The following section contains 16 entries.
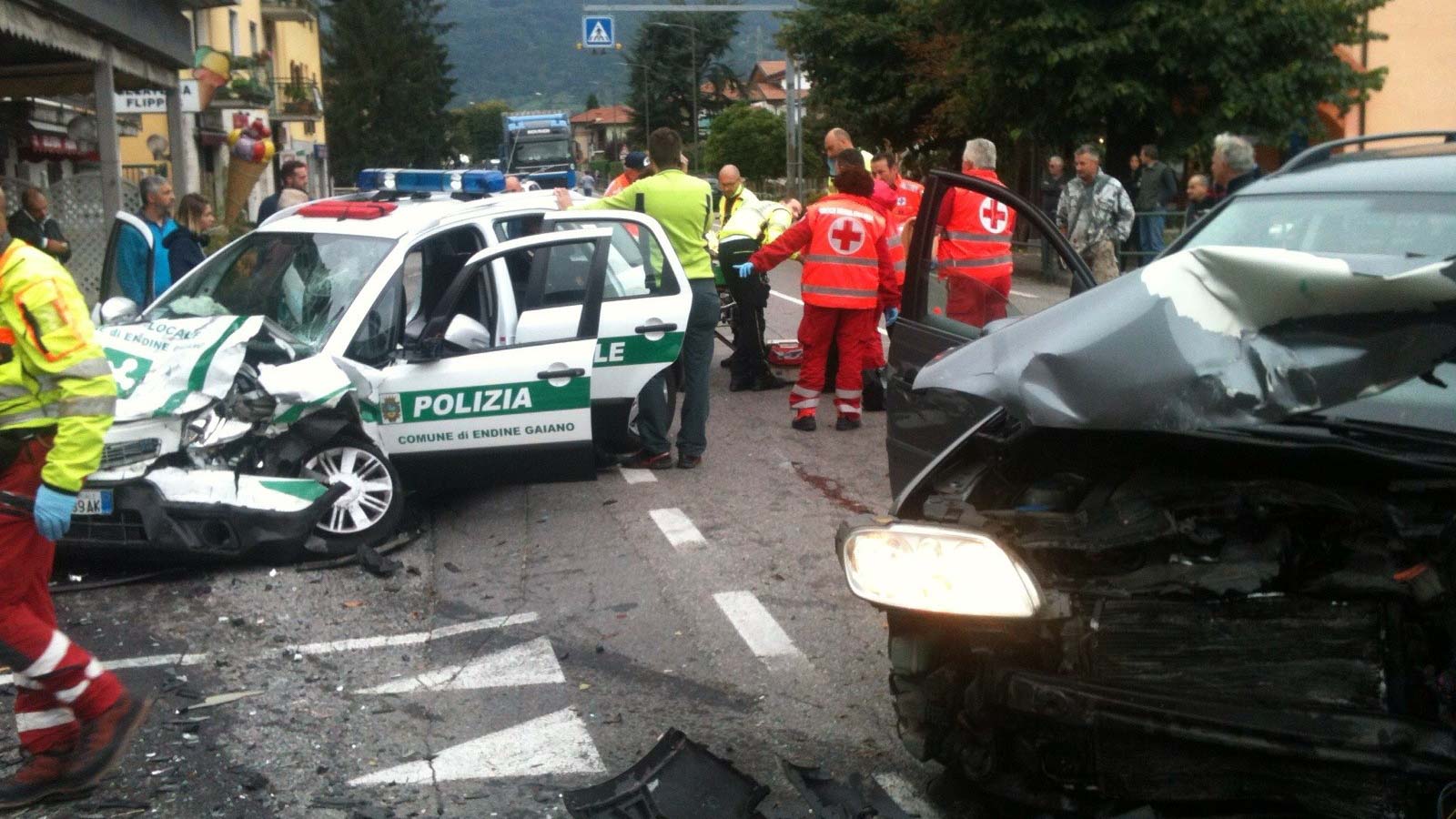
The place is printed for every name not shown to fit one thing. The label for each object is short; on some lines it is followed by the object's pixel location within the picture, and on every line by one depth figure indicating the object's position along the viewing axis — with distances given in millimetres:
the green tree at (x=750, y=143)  49188
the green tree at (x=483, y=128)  135150
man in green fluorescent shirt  9258
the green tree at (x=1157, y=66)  22109
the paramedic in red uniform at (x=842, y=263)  9969
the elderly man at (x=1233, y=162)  10000
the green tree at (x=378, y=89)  76562
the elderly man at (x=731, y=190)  13188
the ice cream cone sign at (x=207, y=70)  22547
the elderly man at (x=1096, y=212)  12812
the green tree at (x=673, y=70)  84375
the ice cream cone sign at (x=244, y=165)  12711
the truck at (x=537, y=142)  46219
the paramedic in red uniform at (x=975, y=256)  6234
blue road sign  35906
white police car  6707
